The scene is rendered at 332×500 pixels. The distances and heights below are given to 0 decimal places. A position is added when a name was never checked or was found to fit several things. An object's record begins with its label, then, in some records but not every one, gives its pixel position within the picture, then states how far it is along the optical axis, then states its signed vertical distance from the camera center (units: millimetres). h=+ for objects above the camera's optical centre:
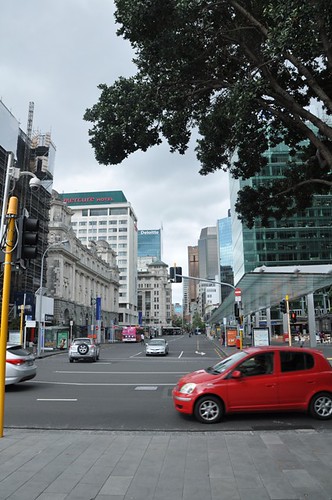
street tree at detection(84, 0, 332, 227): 9086 +6228
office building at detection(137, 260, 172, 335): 171875 +12821
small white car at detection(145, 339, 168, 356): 32656 -1635
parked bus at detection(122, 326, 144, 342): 74375 -1147
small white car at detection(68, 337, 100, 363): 26203 -1421
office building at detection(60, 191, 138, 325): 129250 +31333
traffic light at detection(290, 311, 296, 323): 24667 +543
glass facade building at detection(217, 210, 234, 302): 152100 +28777
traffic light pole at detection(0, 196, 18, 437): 7109 +718
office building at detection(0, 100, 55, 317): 45750 +20042
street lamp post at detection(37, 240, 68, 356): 35031 +1143
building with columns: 64312 +9333
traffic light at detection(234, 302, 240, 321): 28406 +953
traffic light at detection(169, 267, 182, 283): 26719 +3387
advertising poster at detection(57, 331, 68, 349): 43906 -1206
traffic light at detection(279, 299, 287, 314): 25653 +1182
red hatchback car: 8477 -1233
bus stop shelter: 24109 +2837
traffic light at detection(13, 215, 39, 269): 7608 +1609
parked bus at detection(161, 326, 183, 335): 147125 -1102
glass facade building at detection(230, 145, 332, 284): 75000 +14945
